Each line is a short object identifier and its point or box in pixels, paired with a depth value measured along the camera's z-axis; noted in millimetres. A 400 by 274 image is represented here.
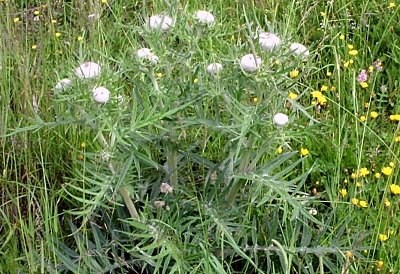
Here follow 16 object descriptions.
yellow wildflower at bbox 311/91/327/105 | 2607
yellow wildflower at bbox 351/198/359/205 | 2148
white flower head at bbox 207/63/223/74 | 1813
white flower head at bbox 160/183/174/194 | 1964
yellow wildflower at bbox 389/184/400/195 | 2219
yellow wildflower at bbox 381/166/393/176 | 2283
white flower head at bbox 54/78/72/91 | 1706
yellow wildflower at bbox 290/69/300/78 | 2671
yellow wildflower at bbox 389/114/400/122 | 2531
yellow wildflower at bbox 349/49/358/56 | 2861
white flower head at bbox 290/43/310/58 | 1719
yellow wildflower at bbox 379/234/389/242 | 2074
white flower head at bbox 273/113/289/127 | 1746
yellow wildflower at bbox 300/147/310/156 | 2345
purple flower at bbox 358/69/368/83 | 2717
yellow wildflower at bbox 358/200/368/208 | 2186
